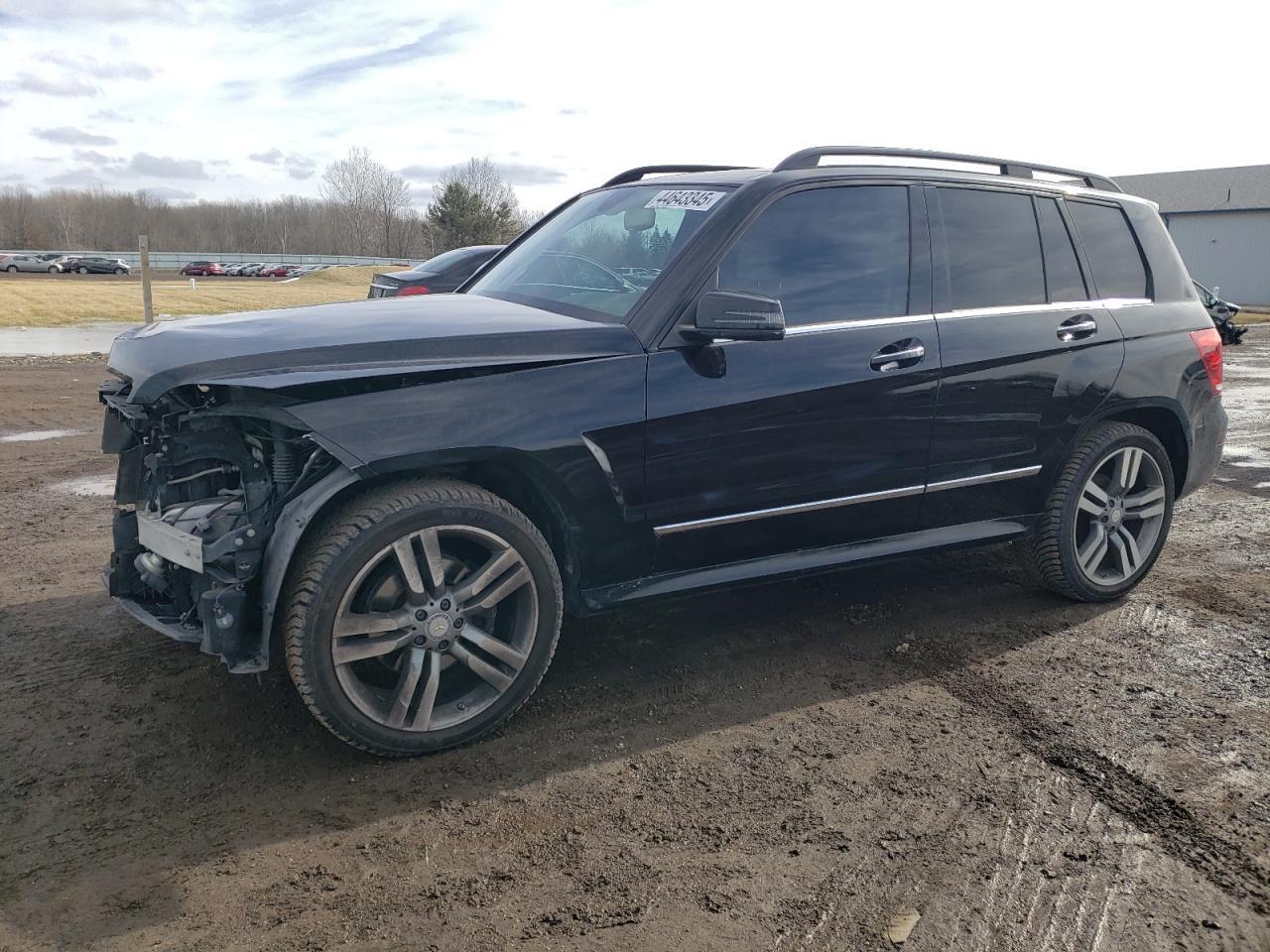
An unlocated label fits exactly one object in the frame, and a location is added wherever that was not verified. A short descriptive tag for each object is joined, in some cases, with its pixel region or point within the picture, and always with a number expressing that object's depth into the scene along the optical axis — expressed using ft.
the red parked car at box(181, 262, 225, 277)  227.57
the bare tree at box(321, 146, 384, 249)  302.66
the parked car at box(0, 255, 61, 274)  205.65
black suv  10.21
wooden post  50.65
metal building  162.40
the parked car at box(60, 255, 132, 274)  208.64
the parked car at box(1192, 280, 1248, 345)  63.00
